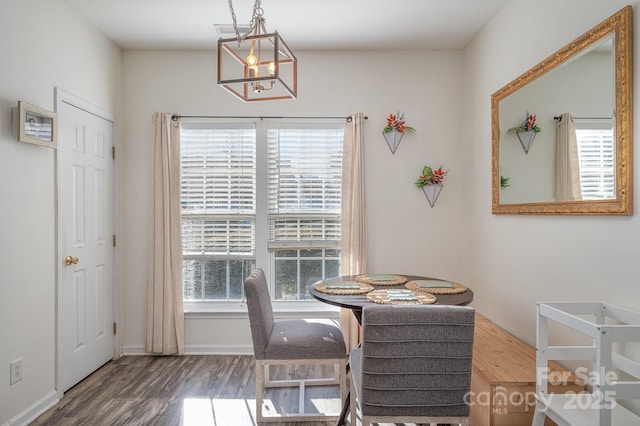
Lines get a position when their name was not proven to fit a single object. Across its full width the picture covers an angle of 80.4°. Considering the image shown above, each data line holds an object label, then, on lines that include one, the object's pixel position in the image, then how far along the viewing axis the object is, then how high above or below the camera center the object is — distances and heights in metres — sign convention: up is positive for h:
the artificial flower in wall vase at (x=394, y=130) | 3.45 +0.73
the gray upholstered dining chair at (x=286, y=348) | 2.30 -0.86
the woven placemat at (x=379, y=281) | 2.63 -0.51
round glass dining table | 2.13 -0.53
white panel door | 2.71 -0.27
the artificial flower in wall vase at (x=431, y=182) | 3.46 +0.25
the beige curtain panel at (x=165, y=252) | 3.38 -0.39
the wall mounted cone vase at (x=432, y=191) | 3.48 +0.16
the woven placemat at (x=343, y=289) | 2.37 -0.51
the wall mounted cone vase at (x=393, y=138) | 3.46 +0.65
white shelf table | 1.33 -0.63
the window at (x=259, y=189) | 3.53 +0.18
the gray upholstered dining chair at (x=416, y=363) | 1.64 -0.69
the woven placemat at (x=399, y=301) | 2.12 -0.52
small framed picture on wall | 2.26 +0.52
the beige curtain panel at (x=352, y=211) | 3.38 -0.02
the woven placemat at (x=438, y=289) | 2.37 -0.51
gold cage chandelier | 1.65 +0.68
